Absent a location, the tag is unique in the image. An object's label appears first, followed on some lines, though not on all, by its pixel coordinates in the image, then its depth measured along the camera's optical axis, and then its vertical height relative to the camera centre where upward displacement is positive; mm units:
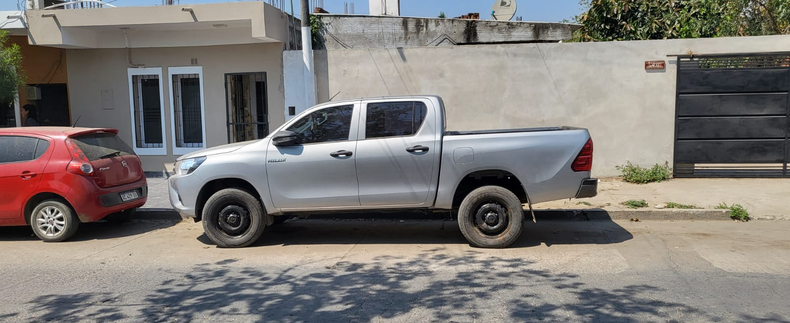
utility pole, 11055 +940
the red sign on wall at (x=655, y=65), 10766 +767
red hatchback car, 7633 -797
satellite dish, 15531 +2674
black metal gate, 10461 -165
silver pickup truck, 6766 -674
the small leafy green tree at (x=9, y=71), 10094 +866
